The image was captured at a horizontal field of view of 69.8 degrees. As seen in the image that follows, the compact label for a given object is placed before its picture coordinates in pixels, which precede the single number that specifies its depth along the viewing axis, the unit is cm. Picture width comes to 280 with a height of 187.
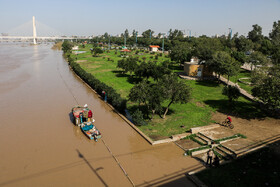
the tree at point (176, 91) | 1638
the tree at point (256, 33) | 7038
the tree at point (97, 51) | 6272
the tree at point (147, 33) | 13350
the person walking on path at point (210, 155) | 1078
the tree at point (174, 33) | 11558
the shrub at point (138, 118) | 1603
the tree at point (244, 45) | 5374
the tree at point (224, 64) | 2661
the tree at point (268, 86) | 1579
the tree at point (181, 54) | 4094
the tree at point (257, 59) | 3219
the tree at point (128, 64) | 3341
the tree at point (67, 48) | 7694
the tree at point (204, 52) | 3397
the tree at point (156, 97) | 1634
